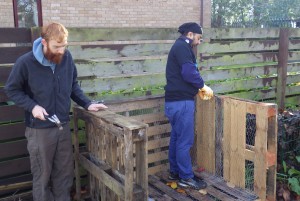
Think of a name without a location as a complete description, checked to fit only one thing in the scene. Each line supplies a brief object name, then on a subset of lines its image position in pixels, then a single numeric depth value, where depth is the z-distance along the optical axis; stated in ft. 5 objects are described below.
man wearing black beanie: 12.93
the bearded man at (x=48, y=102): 9.98
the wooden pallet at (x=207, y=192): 12.75
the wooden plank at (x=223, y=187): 12.64
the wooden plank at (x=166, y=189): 12.95
